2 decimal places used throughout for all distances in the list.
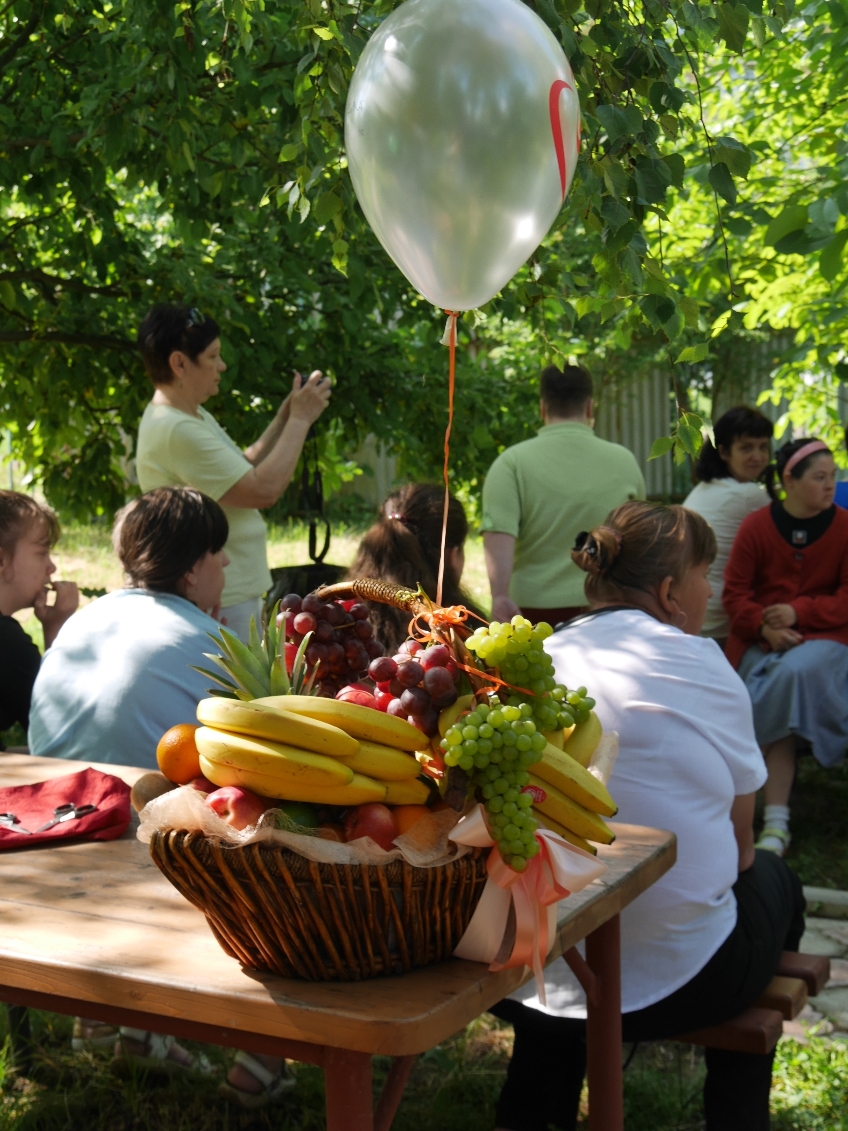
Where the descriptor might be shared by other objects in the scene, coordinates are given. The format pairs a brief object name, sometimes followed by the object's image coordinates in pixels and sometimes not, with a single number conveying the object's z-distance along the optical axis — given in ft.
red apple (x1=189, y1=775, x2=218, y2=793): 4.67
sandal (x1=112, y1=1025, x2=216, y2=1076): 9.14
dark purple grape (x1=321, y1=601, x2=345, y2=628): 5.64
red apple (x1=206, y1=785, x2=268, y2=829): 4.39
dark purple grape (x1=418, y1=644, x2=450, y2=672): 4.79
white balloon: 5.86
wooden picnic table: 4.41
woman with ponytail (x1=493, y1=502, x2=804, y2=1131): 7.17
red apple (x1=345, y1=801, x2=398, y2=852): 4.45
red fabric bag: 6.63
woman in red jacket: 14.35
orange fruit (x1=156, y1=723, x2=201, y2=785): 4.78
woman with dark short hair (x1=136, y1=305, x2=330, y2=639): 12.37
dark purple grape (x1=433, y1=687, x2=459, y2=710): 4.71
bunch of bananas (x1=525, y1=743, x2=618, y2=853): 4.91
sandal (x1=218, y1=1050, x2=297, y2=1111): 8.66
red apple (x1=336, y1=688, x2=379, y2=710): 4.95
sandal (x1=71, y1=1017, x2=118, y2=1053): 9.34
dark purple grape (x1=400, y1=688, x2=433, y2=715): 4.66
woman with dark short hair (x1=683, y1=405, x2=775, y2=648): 15.79
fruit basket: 4.35
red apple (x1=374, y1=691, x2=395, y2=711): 4.92
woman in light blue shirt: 8.11
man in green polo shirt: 14.02
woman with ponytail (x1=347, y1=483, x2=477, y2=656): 9.59
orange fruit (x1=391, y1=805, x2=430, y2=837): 4.56
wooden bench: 7.14
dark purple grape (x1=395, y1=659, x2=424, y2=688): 4.68
